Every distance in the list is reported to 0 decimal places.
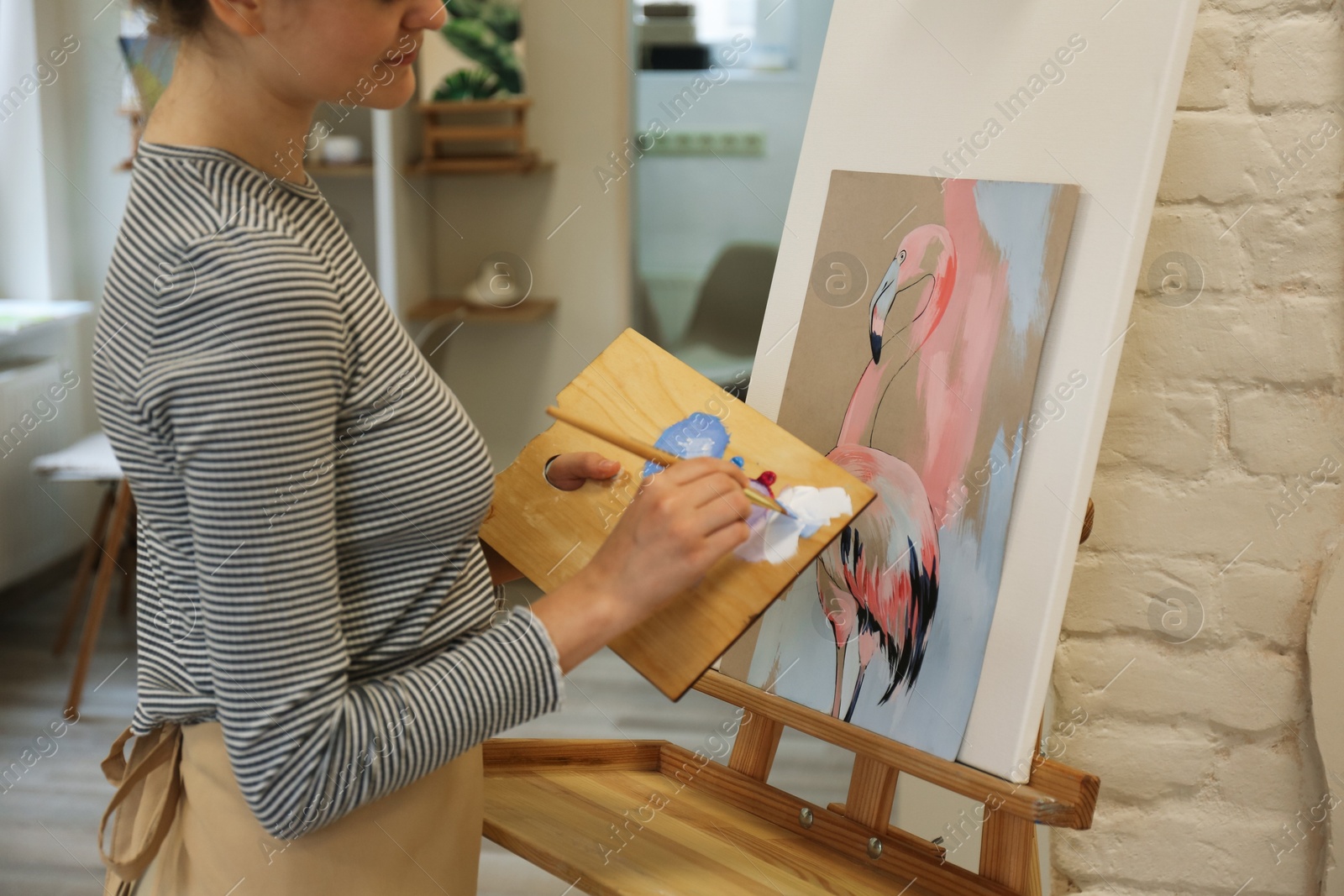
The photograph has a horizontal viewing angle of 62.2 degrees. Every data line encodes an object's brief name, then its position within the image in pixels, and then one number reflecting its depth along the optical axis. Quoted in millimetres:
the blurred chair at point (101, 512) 2699
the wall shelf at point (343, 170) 3277
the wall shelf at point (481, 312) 3477
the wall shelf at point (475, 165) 3316
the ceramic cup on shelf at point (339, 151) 3371
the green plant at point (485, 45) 3277
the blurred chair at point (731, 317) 3521
